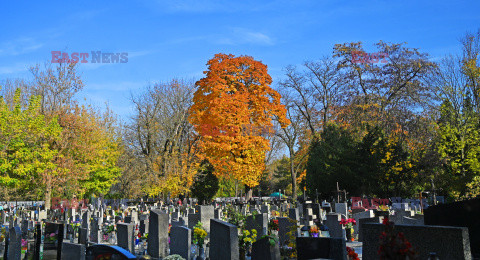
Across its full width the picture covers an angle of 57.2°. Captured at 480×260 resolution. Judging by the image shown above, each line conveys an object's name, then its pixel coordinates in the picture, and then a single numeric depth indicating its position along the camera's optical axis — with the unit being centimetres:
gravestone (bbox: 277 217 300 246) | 1211
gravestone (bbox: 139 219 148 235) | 1451
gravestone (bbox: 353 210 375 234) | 1570
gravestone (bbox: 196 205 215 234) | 1697
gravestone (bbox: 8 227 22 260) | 1045
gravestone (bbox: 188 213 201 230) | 1652
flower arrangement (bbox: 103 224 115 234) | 1509
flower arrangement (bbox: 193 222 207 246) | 1112
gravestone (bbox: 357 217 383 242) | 1288
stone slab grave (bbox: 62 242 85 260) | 826
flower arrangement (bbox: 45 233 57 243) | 1049
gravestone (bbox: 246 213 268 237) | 1328
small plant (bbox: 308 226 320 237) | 1135
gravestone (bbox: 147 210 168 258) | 1021
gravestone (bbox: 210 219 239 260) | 838
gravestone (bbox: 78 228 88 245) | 1141
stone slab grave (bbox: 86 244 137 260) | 628
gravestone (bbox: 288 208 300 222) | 1605
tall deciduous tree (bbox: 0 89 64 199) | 2667
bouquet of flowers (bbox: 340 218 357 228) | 1427
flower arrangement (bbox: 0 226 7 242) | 1600
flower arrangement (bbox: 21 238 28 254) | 1216
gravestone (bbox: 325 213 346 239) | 1332
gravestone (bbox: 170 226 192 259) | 1007
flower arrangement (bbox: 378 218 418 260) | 430
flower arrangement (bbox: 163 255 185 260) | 871
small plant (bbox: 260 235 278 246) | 787
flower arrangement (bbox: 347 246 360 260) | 800
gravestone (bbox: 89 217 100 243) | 1345
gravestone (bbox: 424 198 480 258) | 793
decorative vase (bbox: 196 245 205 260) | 1068
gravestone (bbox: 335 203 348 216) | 2127
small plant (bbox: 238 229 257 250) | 1062
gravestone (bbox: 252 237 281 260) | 789
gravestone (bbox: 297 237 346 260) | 709
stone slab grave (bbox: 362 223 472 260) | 645
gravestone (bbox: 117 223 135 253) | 1061
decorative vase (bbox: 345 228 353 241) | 1416
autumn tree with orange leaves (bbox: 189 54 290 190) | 3272
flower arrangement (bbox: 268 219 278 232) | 1303
